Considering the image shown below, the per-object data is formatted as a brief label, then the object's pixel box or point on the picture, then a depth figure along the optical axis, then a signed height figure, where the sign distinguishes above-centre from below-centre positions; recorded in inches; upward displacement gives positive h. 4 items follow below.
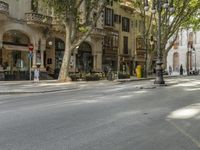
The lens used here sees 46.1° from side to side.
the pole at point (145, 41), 1062.1 +140.6
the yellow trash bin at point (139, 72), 1016.9 -0.8
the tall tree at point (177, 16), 1033.2 +257.7
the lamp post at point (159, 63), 613.2 +23.2
